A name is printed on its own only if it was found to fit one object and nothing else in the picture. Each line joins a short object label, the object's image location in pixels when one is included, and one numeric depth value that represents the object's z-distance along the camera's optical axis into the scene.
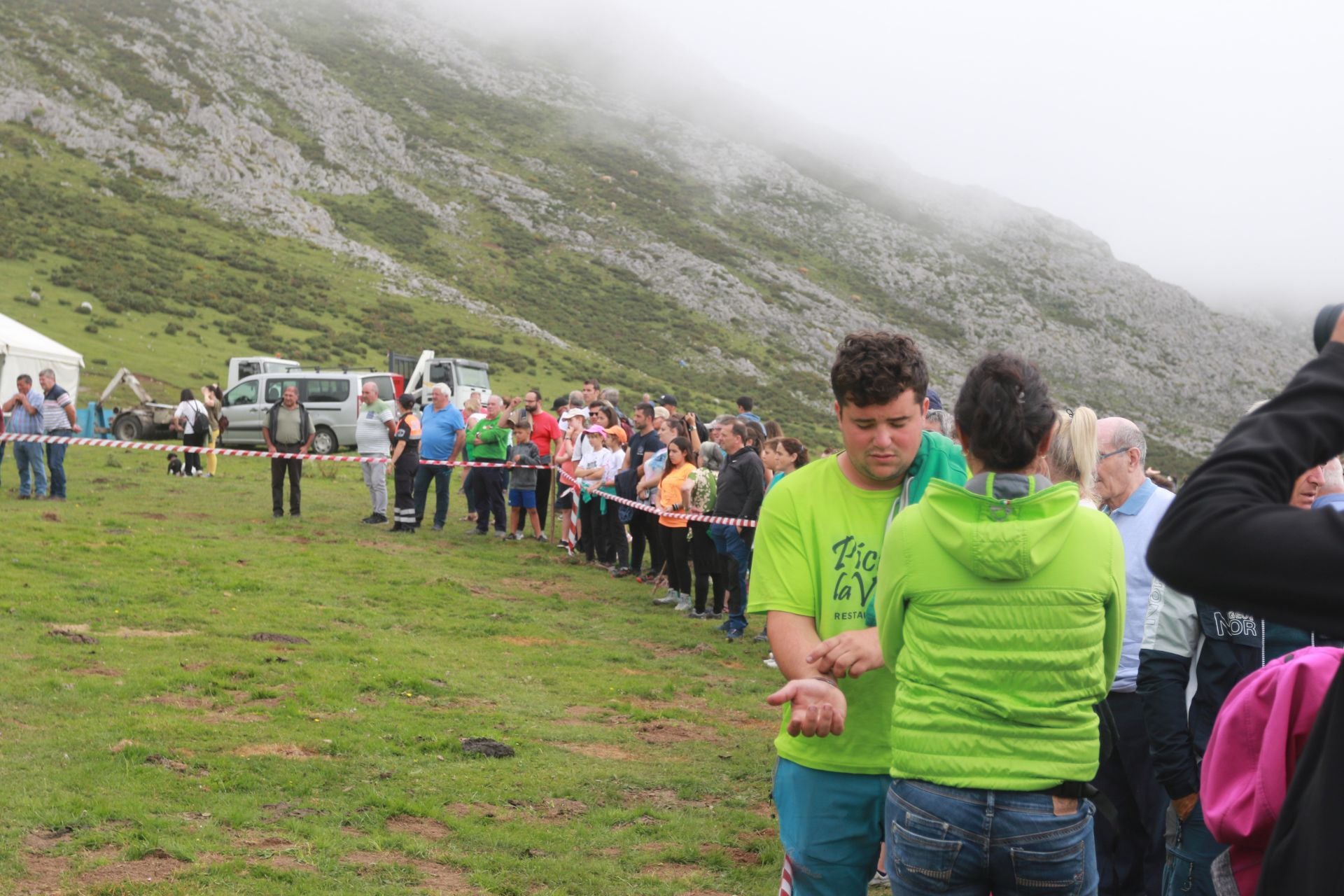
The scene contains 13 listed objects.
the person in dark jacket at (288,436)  16.89
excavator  27.53
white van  28.56
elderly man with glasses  4.39
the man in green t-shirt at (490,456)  17.06
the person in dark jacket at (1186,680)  3.78
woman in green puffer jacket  2.45
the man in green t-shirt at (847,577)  2.90
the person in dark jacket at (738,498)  11.77
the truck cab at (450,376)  35.41
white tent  25.08
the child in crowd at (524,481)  16.77
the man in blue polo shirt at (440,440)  17.06
